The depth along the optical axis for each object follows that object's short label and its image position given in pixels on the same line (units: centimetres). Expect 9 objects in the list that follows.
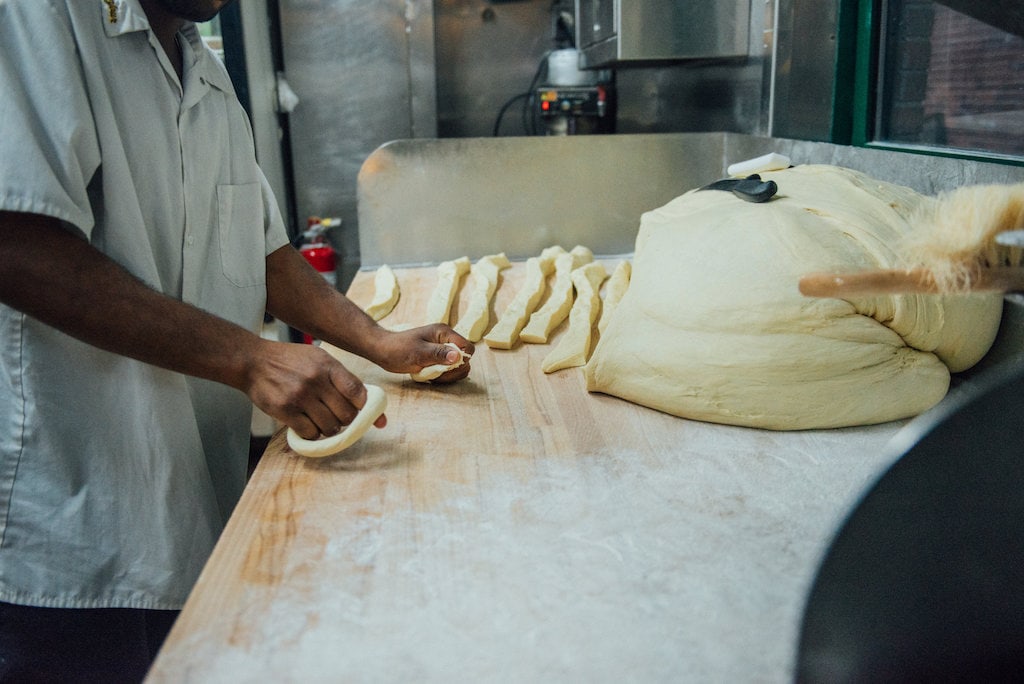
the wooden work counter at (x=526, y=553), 67
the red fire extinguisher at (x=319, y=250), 307
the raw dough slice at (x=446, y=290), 184
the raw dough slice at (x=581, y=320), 147
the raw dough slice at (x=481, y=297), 170
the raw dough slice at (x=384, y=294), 188
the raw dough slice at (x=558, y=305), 165
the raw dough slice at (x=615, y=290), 169
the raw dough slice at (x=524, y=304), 161
